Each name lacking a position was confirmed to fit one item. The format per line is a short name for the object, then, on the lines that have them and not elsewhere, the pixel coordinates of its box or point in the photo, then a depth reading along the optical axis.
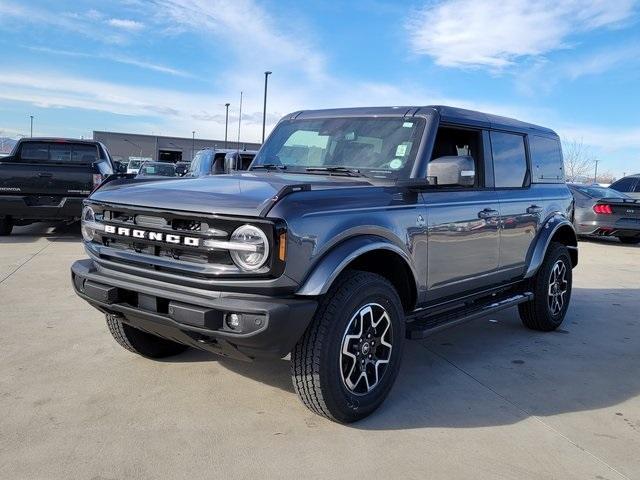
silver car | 12.92
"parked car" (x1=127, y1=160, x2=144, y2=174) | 39.80
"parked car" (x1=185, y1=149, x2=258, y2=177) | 11.05
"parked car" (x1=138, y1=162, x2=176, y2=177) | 22.20
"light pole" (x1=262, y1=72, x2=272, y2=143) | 37.17
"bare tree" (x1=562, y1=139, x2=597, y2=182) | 45.28
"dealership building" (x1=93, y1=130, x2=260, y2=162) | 66.75
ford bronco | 2.92
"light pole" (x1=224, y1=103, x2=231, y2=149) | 54.42
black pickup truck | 9.66
